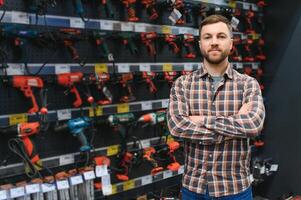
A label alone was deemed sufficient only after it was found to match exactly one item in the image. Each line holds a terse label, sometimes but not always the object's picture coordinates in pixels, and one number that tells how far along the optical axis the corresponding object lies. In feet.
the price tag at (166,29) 11.17
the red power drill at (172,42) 10.99
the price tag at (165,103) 11.38
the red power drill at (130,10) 9.86
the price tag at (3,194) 7.50
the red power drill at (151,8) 10.36
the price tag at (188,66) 12.07
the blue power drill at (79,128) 8.54
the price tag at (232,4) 13.33
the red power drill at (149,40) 10.22
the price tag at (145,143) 10.77
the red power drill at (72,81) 8.40
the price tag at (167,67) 11.34
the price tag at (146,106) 10.73
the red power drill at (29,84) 7.79
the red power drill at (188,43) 11.50
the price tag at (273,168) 13.98
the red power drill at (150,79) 10.18
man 6.70
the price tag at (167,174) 11.45
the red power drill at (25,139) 7.72
